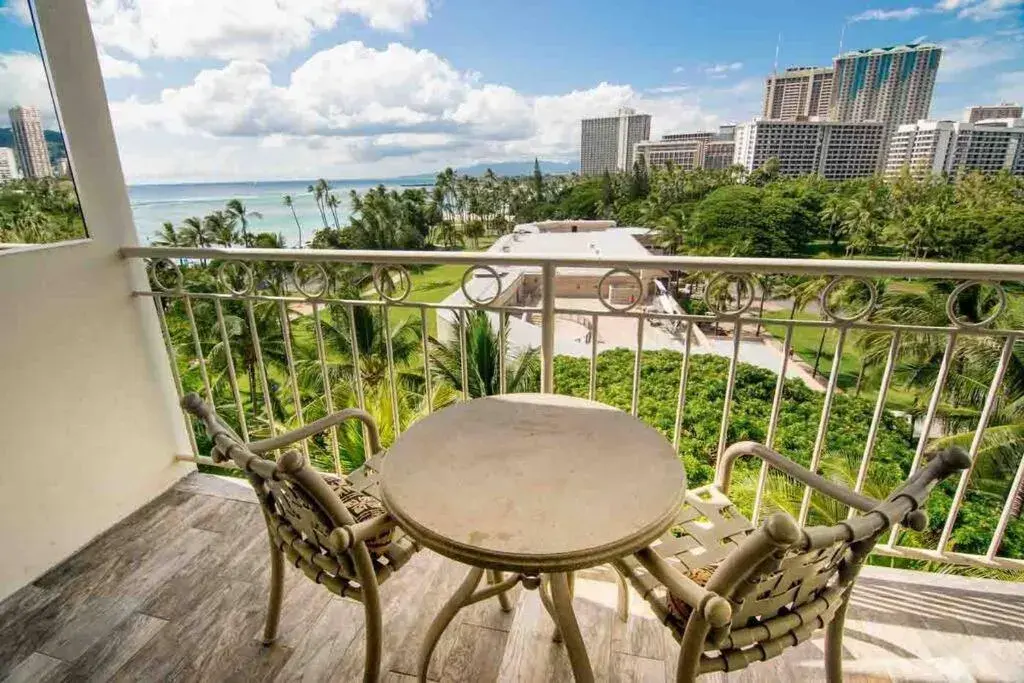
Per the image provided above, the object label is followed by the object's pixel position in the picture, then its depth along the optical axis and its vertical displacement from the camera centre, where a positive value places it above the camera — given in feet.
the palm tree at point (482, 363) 19.43 -9.44
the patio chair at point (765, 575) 2.57 -2.41
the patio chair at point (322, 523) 3.22 -2.55
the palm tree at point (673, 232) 115.34 -11.98
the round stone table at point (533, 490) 3.00 -2.07
